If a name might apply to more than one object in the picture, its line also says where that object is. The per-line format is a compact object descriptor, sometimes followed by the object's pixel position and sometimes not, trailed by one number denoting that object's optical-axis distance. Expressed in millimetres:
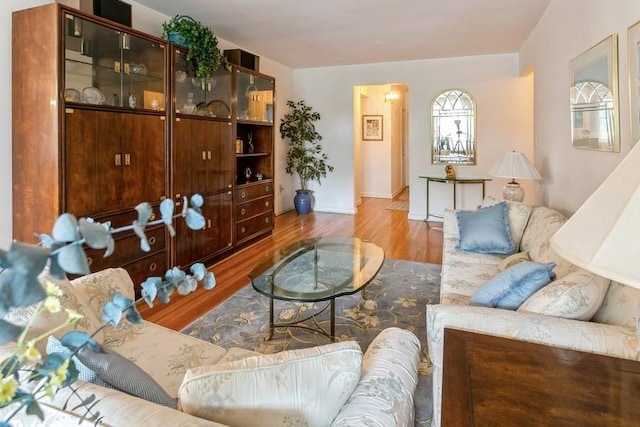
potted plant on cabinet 3570
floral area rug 2590
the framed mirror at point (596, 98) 2193
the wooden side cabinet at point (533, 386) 891
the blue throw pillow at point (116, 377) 1010
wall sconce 8102
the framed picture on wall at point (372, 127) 9172
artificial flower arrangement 396
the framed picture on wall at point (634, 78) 1891
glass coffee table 2512
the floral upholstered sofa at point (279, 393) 800
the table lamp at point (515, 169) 3812
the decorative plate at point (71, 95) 2619
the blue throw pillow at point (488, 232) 3109
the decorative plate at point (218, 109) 4105
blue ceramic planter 7051
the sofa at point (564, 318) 1381
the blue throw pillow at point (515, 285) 1796
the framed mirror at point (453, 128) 6301
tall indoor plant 7051
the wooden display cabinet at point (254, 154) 4684
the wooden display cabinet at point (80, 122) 2588
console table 5996
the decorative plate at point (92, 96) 2805
